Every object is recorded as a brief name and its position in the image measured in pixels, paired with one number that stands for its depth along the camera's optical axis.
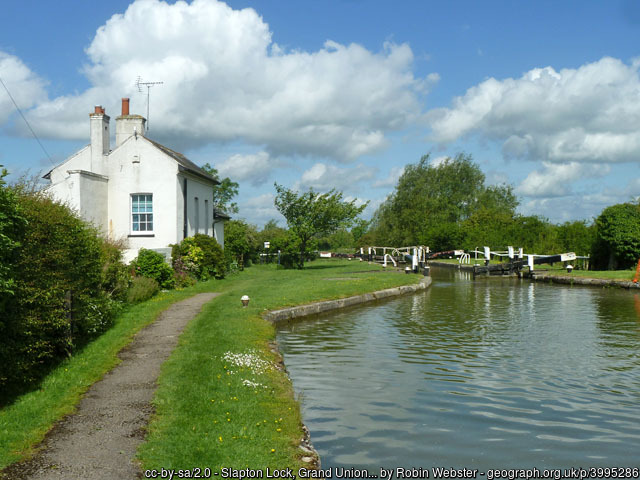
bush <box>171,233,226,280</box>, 25.64
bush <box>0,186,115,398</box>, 7.96
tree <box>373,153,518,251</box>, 67.25
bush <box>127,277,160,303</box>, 18.20
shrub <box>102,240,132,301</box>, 15.59
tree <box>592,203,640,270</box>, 31.97
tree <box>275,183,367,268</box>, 40.22
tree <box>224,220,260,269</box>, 41.12
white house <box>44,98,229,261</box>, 26.30
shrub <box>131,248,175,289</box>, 21.66
